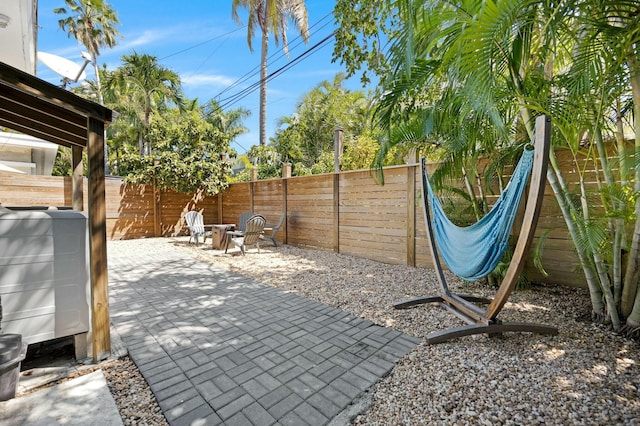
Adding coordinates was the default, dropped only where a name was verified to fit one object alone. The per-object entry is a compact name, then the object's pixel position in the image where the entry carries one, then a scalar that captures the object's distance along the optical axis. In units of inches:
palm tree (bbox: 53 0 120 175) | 482.0
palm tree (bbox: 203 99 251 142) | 657.0
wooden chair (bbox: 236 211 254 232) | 320.3
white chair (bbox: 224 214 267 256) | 254.2
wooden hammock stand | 79.9
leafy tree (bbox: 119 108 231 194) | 346.9
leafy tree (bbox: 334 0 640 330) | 80.5
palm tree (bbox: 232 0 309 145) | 404.2
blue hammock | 87.2
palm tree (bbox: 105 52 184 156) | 465.1
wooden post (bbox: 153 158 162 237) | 363.3
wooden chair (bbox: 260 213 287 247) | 291.3
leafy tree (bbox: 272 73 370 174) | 552.1
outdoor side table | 282.8
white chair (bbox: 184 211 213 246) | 310.3
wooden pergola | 79.7
